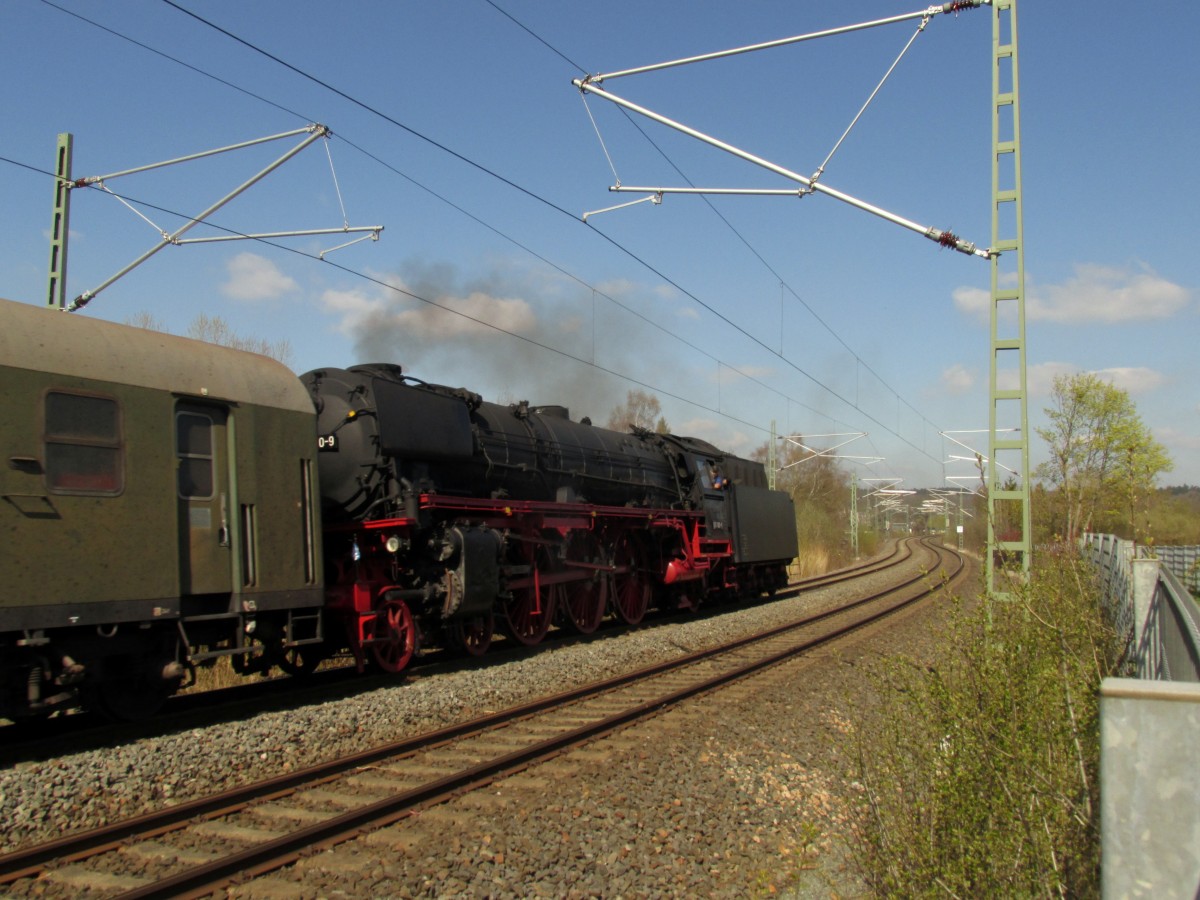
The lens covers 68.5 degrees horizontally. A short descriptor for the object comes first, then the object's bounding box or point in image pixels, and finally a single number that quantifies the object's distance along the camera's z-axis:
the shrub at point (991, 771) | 3.77
